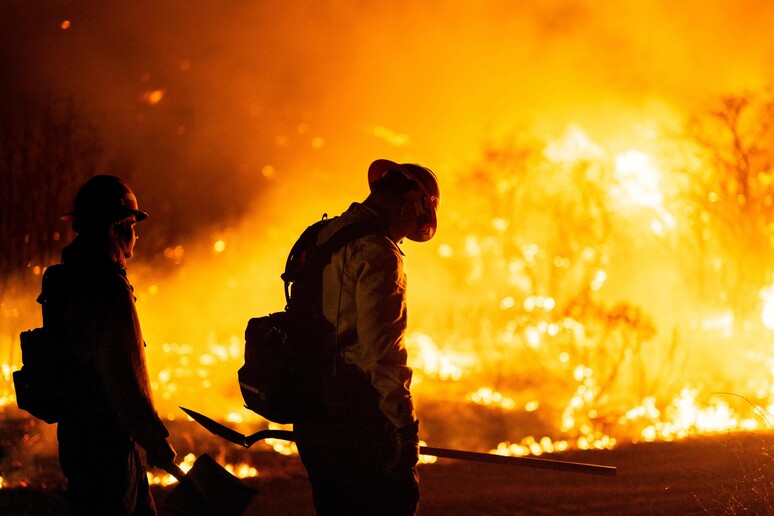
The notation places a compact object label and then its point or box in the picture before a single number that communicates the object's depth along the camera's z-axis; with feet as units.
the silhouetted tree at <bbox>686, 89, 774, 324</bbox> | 80.28
